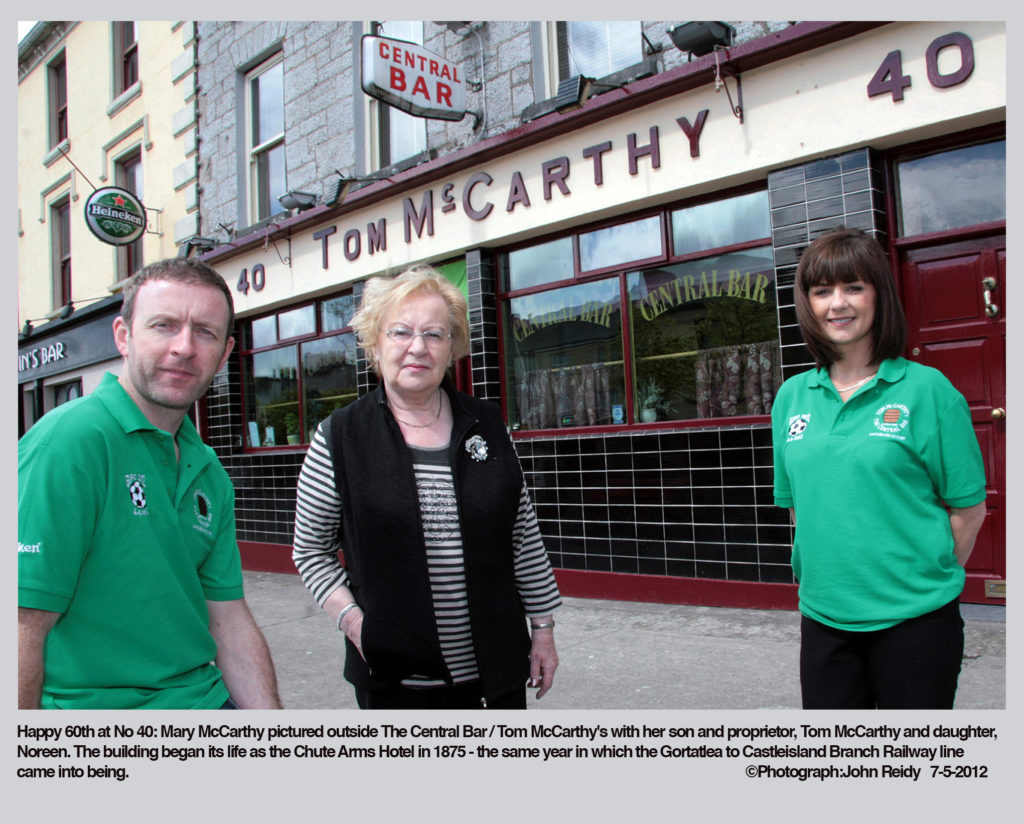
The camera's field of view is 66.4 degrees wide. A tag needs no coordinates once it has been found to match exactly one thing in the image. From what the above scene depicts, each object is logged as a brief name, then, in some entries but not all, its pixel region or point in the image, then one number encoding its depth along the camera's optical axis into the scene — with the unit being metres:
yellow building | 10.94
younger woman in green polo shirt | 1.97
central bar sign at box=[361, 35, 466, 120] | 6.25
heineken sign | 10.14
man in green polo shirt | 1.52
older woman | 2.08
